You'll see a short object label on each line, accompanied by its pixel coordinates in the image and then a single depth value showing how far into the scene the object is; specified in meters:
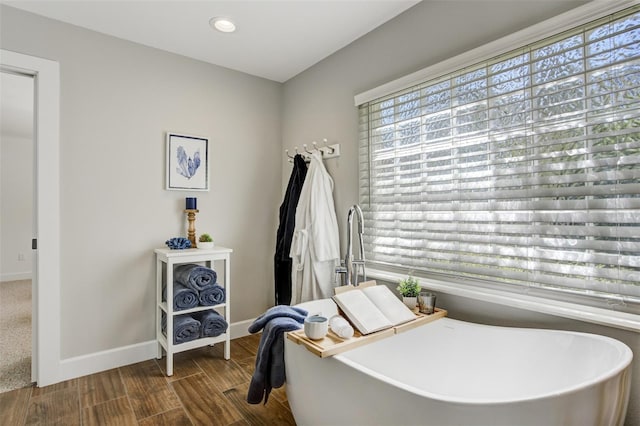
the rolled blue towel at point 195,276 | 2.43
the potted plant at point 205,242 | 2.62
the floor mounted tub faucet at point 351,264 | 2.07
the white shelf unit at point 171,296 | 2.35
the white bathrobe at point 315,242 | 2.51
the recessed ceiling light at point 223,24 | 2.26
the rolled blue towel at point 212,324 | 2.51
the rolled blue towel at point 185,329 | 2.39
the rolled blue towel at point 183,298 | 2.38
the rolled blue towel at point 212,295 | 2.50
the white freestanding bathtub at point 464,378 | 0.94
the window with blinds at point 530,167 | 1.34
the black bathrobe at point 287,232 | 2.85
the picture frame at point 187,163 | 2.69
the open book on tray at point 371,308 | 1.65
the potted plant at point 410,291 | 1.90
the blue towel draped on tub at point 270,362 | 1.67
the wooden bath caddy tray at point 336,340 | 1.40
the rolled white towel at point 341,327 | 1.52
